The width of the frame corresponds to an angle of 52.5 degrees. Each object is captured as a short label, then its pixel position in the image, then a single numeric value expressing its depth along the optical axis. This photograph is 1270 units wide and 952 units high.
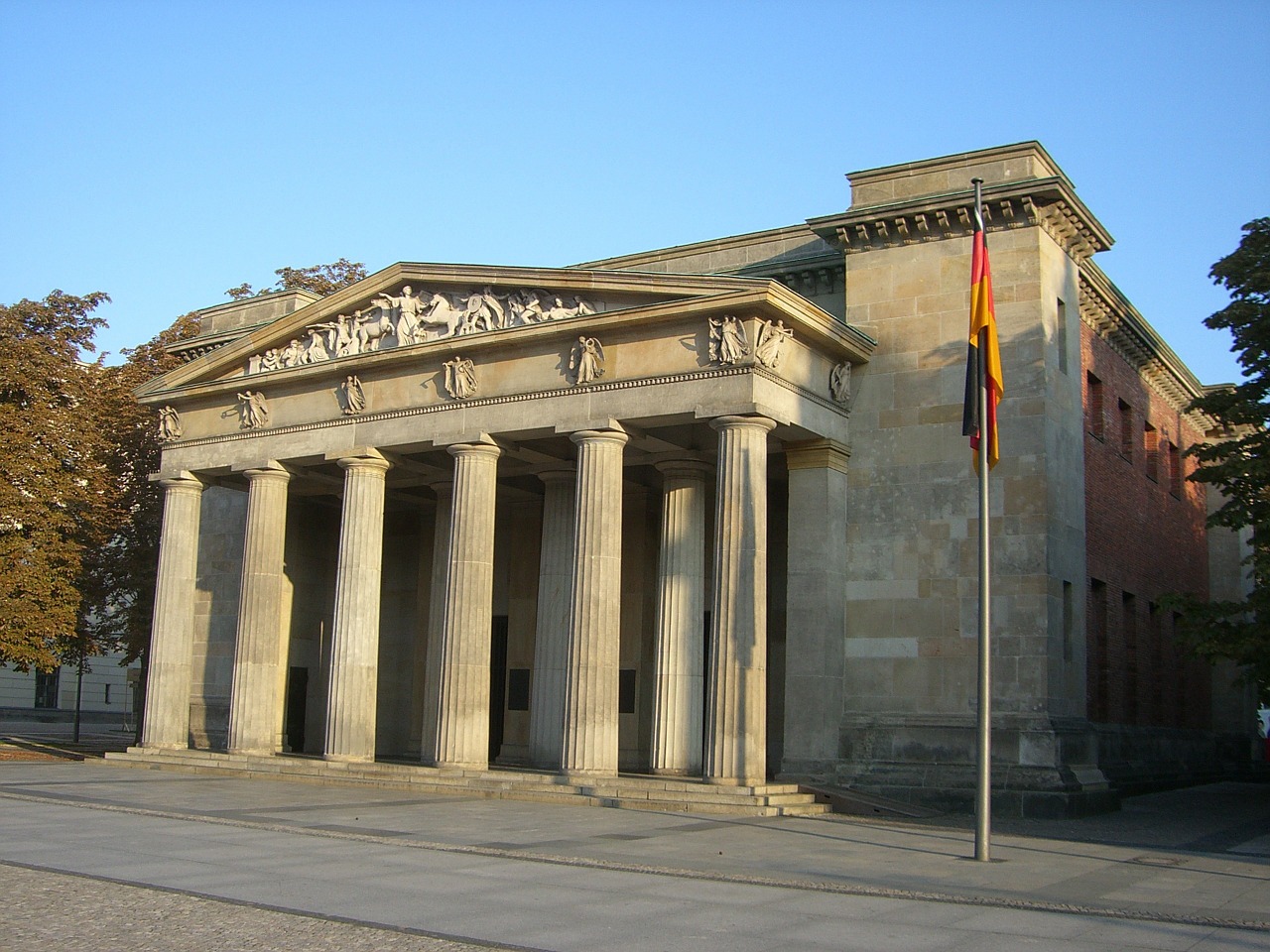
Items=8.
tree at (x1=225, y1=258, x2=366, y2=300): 54.43
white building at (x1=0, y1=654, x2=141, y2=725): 75.81
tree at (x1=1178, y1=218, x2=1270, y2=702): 26.41
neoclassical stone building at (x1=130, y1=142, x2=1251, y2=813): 27.73
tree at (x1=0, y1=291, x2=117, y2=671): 39.84
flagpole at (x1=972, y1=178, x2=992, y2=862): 17.81
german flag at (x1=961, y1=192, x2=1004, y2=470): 19.88
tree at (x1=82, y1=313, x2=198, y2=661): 45.22
